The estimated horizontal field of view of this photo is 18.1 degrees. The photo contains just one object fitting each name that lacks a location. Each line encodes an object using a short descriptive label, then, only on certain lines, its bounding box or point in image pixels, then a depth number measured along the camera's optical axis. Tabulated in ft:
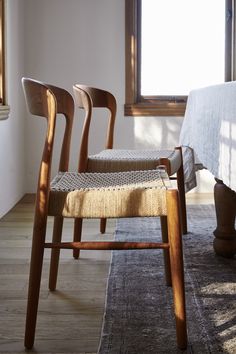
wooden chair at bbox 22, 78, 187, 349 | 6.61
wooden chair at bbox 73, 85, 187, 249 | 9.43
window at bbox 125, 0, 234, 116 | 16.38
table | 7.46
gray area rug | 6.81
